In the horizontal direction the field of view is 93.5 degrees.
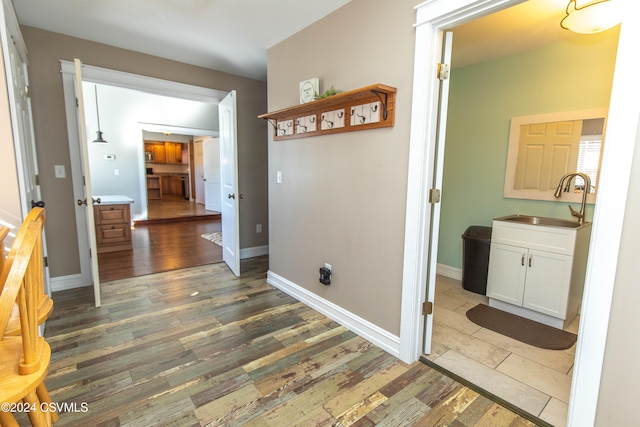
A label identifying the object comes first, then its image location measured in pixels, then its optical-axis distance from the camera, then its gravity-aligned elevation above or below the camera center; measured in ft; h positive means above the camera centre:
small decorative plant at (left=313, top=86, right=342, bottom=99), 7.22 +1.96
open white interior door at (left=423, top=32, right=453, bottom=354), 5.80 +0.01
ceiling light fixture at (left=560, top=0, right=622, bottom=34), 5.35 +3.01
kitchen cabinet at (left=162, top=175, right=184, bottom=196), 36.76 -1.65
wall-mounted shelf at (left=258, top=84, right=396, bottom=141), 6.27 +1.49
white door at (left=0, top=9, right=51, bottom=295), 5.84 +1.04
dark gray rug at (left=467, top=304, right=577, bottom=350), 7.18 -3.90
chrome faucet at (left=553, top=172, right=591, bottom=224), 8.17 -0.30
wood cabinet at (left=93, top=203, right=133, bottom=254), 14.35 -2.78
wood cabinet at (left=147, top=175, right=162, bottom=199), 33.37 -1.84
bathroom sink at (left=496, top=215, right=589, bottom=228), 8.59 -1.27
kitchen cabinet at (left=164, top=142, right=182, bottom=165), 35.32 +2.19
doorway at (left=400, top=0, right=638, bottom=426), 3.65 +0.02
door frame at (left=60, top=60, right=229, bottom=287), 9.43 +2.84
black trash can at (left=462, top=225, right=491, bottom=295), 9.63 -2.67
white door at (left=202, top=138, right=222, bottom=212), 25.53 -0.13
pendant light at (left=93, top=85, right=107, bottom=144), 17.39 +1.83
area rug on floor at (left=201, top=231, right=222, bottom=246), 16.79 -3.86
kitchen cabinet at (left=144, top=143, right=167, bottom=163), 34.86 +2.24
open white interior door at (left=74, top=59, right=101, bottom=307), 7.93 -0.40
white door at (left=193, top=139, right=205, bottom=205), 29.66 +0.27
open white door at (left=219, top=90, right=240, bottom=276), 10.67 -0.37
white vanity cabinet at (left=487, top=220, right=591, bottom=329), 7.54 -2.45
